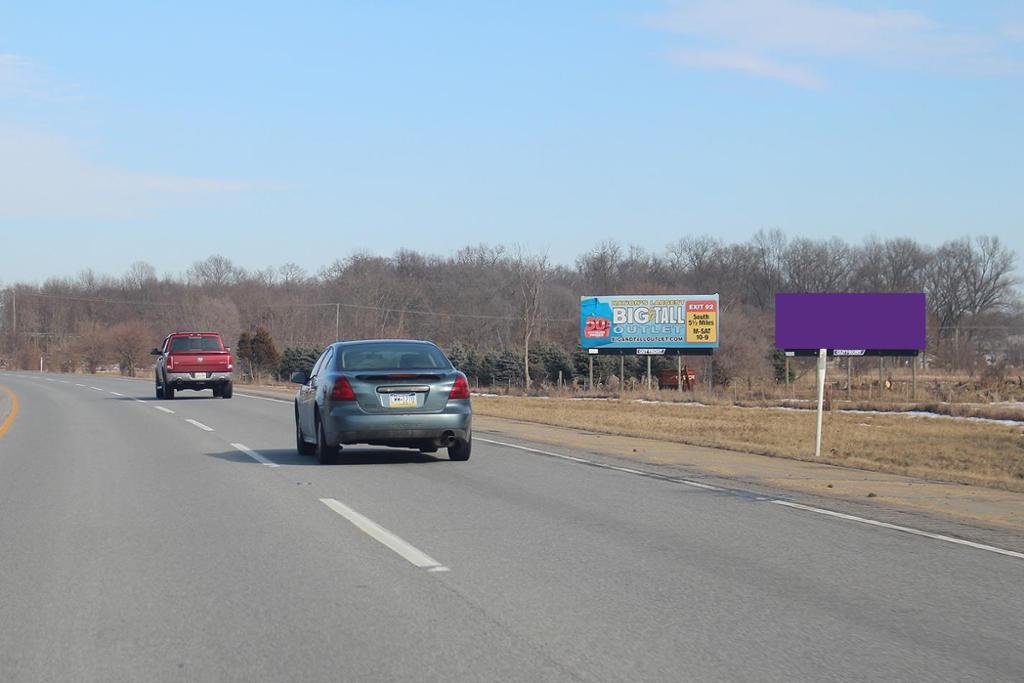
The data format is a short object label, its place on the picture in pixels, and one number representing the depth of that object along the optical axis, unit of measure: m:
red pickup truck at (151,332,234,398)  37.94
